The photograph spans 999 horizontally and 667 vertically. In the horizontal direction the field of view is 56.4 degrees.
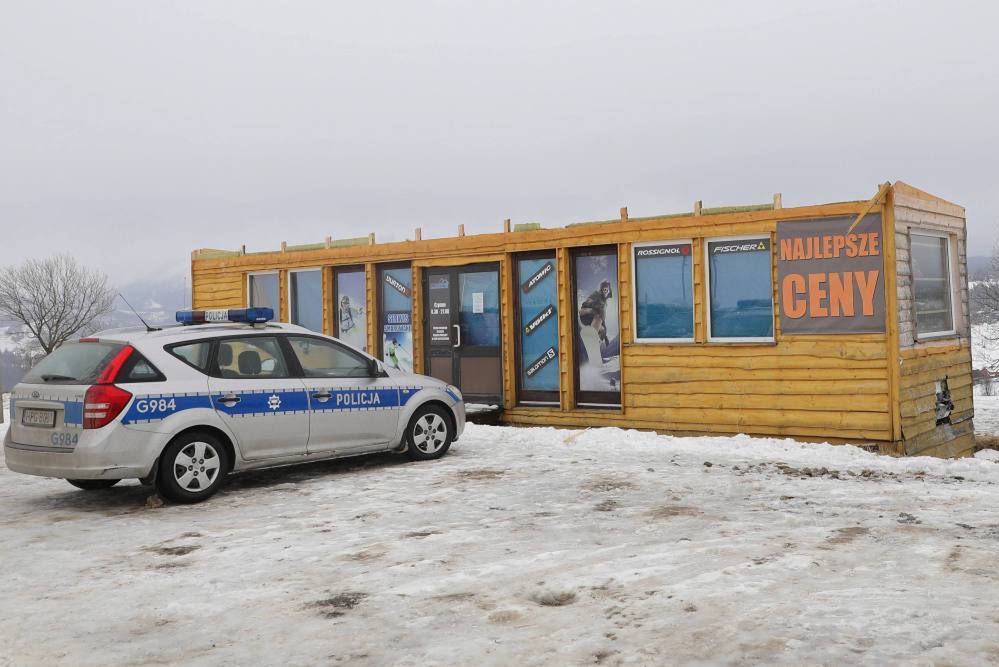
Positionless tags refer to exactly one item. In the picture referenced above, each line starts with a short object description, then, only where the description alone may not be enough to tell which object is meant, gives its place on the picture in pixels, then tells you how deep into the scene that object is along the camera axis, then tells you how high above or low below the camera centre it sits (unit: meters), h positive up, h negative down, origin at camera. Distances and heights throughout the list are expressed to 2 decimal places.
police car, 7.59 -0.33
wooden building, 11.01 +0.53
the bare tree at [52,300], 57.69 +4.53
